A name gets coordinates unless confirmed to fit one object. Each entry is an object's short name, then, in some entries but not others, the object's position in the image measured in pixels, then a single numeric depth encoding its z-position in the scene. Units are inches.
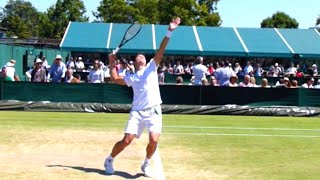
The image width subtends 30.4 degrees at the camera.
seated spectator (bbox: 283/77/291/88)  894.3
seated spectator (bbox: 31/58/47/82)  881.5
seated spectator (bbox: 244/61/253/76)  1255.7
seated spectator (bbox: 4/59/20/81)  884.2
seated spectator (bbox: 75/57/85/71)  1364.4
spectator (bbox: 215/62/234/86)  881.5
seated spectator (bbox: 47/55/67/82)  869.2
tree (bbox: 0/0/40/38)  4165.8
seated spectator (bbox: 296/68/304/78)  1294.3
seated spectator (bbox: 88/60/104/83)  904.3
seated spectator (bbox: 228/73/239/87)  860.5
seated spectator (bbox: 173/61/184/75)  1450.5
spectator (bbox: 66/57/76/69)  1209.5
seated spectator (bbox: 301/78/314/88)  900.3
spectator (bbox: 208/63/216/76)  1313.2
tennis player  330.6
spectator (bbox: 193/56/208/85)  895.7
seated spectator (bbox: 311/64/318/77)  1518.2
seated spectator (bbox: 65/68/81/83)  880.3
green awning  1503.4
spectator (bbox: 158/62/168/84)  1173.7
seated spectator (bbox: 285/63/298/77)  1315.0
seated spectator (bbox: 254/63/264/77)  1374.3
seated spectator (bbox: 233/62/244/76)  1275.0
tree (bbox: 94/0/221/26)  2599.2
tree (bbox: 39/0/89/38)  3284.9
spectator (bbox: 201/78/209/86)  866.5
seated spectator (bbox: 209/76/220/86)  880.4
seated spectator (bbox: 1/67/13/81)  860.5
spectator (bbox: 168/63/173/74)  1464.3
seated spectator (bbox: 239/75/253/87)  868.0
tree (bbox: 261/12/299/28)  4706.2
